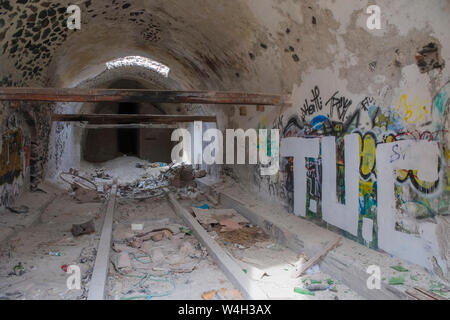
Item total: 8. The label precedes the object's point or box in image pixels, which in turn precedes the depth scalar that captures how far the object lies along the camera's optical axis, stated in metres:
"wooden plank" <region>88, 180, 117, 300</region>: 4.34
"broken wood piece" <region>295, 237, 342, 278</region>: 5.29
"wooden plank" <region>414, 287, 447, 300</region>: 3.81
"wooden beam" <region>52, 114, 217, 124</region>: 11.11
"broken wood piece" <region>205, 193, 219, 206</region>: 11.27
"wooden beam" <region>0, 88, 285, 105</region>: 6.21
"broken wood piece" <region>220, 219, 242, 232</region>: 7.92
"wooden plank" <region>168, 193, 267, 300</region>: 4.30
